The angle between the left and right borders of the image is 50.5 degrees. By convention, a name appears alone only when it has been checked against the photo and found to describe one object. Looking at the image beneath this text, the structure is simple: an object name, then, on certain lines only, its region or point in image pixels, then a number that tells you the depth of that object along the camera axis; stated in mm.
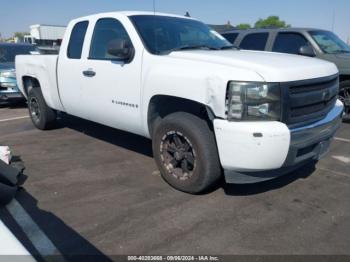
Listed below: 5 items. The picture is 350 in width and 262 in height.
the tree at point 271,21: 80125
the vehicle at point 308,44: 7078
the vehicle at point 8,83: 9703
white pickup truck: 3234
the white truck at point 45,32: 35719
